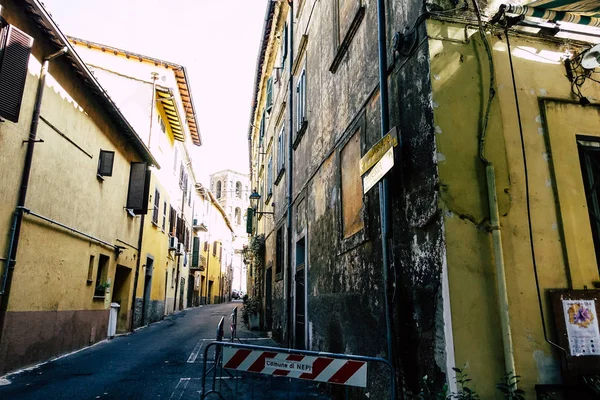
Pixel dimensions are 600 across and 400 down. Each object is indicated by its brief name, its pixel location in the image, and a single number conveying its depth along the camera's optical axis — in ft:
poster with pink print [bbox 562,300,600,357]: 10.21
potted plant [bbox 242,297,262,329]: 49.32
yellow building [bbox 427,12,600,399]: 10.00
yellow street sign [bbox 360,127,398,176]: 12.56
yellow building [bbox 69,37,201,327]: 48.83
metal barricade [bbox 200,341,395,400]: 11.84
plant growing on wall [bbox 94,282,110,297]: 35.83
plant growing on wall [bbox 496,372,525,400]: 9.26
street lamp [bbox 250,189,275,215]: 45.93
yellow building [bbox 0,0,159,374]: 22.13
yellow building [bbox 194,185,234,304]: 109.50
